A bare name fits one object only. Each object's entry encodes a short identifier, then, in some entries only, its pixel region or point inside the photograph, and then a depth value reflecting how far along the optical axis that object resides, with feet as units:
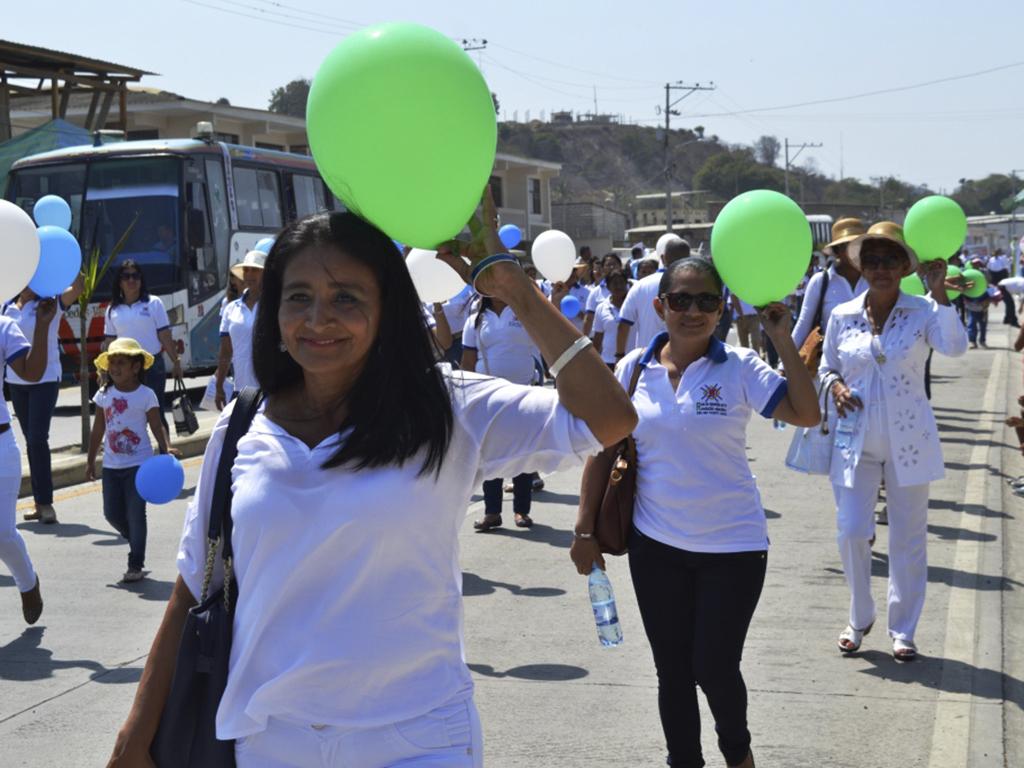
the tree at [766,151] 481.34
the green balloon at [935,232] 21.66
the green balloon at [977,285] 26.72
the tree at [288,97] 365.40
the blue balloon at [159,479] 23.68
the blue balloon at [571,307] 48.75
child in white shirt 26.32
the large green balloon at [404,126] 8.15
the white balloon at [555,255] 43.14
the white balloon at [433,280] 27.30
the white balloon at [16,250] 17.52
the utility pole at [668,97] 215.22
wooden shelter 85.10
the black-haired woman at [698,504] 14.01
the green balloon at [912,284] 23.94
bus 61.62
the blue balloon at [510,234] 43.37
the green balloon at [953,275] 22.55
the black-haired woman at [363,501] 8.07
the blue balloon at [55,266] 22.12
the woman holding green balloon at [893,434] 19.74
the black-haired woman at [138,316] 41.68
